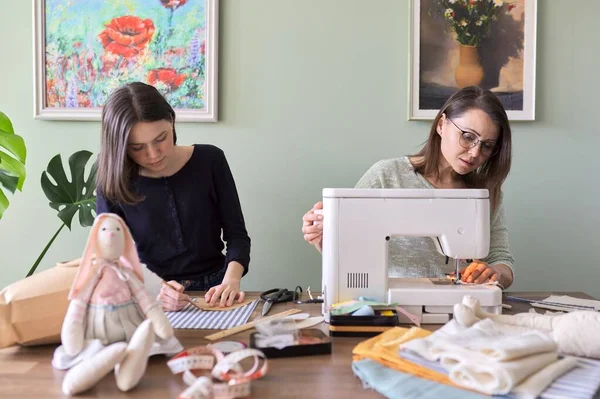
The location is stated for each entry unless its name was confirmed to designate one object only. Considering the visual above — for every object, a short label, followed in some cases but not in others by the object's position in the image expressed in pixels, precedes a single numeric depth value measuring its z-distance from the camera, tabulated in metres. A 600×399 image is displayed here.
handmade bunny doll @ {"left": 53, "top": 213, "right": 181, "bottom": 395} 0.75
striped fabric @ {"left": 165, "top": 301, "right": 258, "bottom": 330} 1.10
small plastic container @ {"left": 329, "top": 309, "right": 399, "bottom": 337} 1.03
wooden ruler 1.01
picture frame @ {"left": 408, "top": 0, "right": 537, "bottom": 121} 2.07
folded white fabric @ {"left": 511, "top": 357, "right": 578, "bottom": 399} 0.70
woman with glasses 1.48
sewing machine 1.18
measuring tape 0.73
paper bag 0.93
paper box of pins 0.90
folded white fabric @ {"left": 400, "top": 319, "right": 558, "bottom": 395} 0.71
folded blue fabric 0.71
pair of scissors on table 1.31
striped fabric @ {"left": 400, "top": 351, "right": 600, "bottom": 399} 0.70
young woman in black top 1.42
